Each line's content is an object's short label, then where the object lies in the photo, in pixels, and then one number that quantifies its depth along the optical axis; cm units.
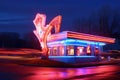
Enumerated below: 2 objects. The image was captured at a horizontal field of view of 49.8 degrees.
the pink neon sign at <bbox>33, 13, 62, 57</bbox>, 1834
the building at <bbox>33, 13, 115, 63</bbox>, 1844
